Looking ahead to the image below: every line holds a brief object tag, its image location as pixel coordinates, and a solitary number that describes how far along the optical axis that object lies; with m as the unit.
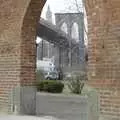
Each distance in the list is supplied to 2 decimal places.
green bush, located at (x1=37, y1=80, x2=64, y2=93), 17.53
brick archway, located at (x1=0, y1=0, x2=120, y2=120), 5.59
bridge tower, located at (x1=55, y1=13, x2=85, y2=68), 32.11
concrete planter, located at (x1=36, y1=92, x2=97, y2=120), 8.58
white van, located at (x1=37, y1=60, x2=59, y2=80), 27.50
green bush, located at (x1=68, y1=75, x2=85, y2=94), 16.25
